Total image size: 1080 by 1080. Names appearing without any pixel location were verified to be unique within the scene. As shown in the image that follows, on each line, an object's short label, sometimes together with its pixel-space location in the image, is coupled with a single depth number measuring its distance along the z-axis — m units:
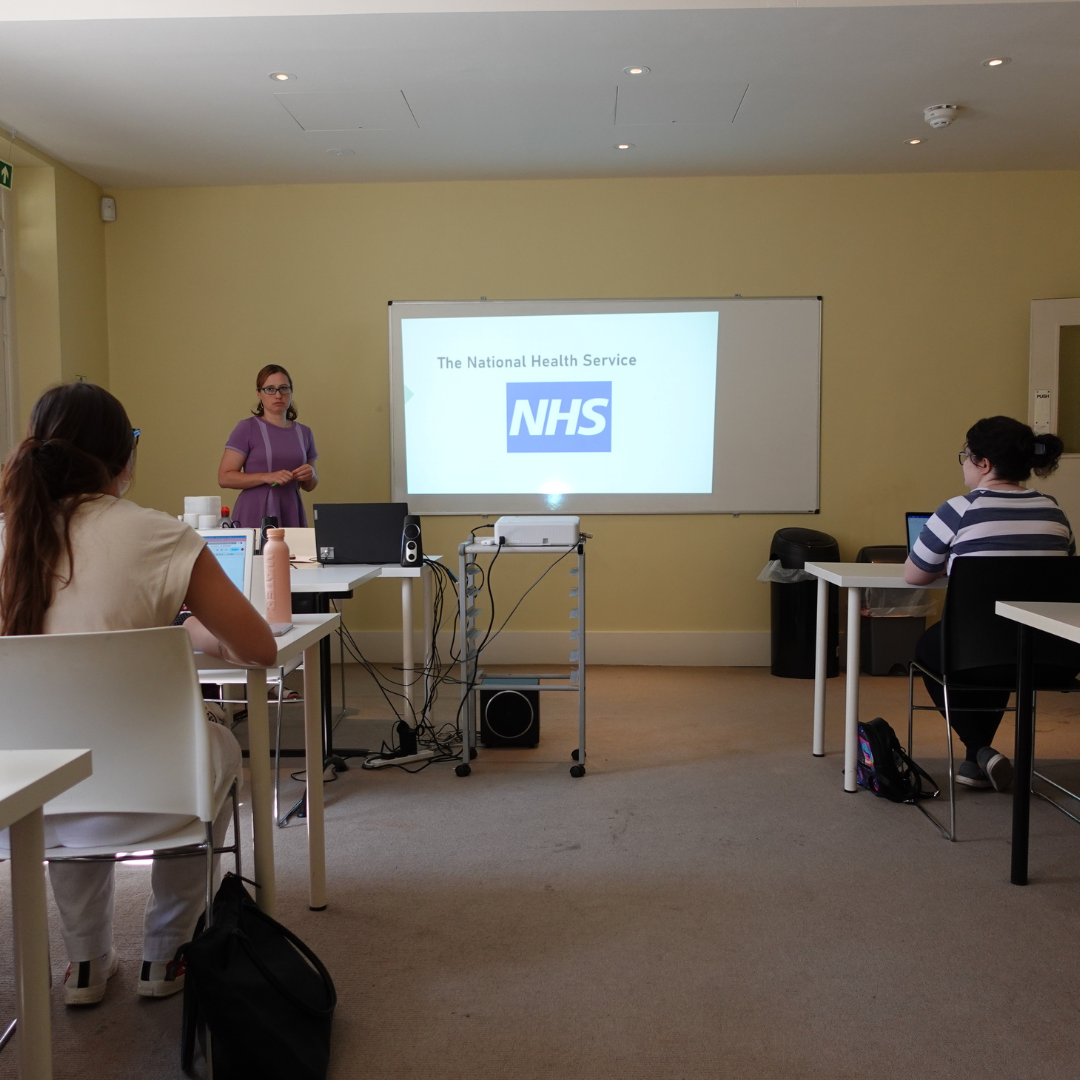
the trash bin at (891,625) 5.06
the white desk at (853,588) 3.08
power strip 3.48
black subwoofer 3.65
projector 3.36
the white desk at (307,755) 1.80
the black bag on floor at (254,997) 1.46
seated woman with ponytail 1.57
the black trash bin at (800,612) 5.03
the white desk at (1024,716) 2.20
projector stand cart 3.34
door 5.11
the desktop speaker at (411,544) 3.66
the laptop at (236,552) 2.38
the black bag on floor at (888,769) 3.04
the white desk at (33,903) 1.09
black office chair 2.61
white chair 1.43
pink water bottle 2.15
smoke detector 4.19
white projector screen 5.31
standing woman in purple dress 4.45
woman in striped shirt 2.80
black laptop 3.74
